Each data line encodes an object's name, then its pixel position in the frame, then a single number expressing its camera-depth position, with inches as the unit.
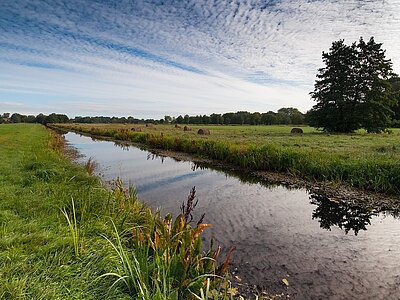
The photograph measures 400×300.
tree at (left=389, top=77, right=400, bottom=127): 1321.6
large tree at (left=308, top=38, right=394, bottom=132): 1222.3
